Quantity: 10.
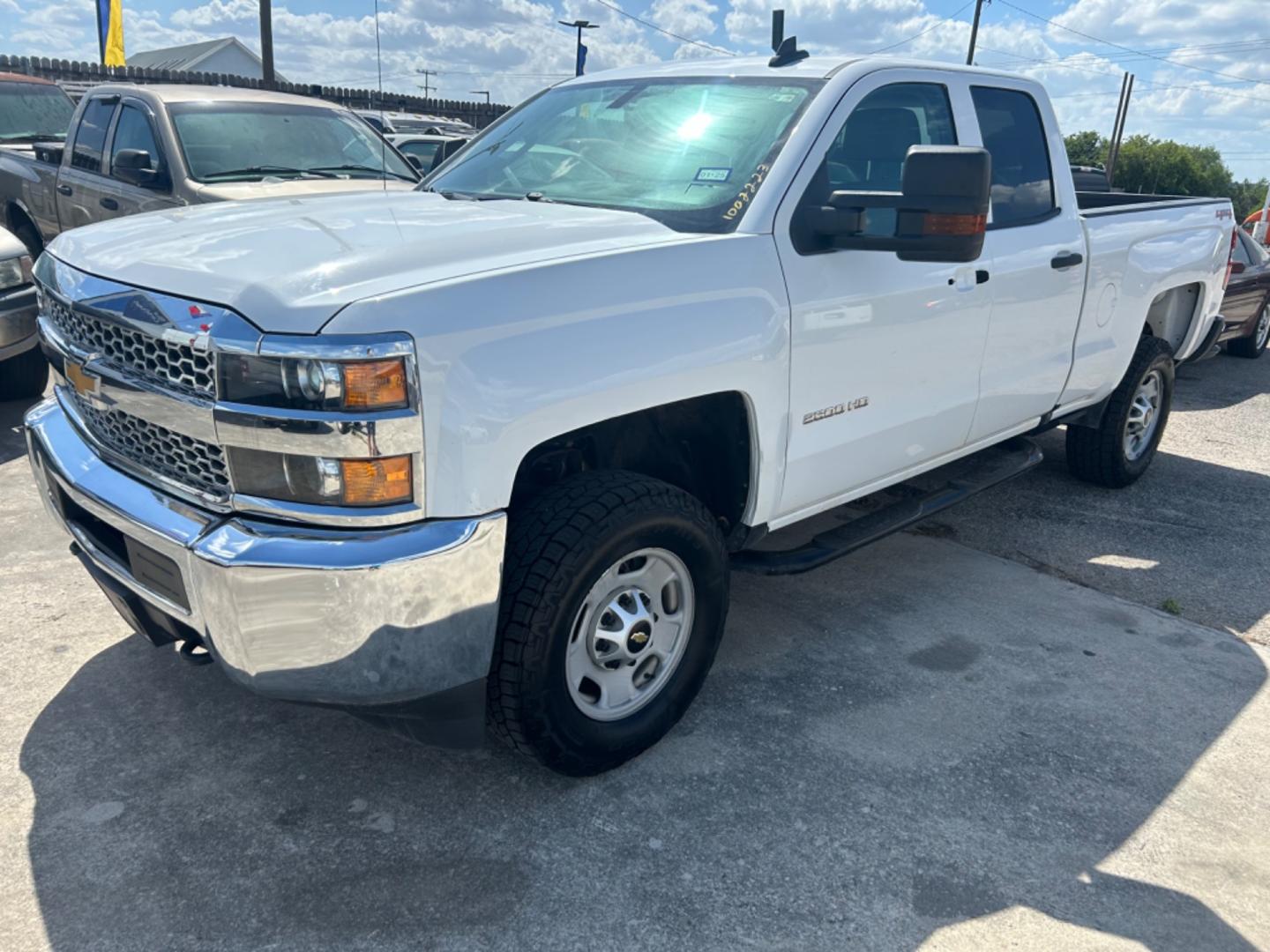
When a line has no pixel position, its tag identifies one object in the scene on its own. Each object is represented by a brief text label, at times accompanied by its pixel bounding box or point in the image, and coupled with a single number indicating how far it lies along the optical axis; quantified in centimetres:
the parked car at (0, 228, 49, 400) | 545
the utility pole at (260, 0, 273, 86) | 1772
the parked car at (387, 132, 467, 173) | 1229
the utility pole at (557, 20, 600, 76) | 2690
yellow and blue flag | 1772
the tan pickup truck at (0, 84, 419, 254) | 665
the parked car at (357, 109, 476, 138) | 1741
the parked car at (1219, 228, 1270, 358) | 959
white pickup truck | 230
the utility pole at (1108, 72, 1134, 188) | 5101
